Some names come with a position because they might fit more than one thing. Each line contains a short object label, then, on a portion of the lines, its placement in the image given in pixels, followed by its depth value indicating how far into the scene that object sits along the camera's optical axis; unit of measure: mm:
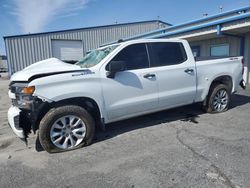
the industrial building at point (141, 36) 9844
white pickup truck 3670
